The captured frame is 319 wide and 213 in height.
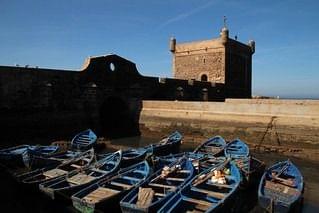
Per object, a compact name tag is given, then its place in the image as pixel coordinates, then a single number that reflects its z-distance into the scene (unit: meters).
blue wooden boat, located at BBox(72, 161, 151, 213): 7.73
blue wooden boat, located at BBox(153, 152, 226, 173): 10.73
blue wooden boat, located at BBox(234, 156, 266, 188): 10.20
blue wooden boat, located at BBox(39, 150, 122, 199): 8.62
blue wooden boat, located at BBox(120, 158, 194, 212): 7.27
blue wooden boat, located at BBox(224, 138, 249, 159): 12.58
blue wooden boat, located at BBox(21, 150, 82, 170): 11.98
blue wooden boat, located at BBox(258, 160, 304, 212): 7.67
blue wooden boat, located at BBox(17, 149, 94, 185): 9.80
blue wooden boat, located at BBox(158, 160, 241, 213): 7.43
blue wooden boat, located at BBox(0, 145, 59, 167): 12.14
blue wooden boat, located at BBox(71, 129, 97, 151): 15.36
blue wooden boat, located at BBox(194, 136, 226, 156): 13.58
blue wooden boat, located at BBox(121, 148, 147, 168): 11.67
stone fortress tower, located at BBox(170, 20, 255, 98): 29.31
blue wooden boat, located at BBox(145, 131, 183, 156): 13.99
